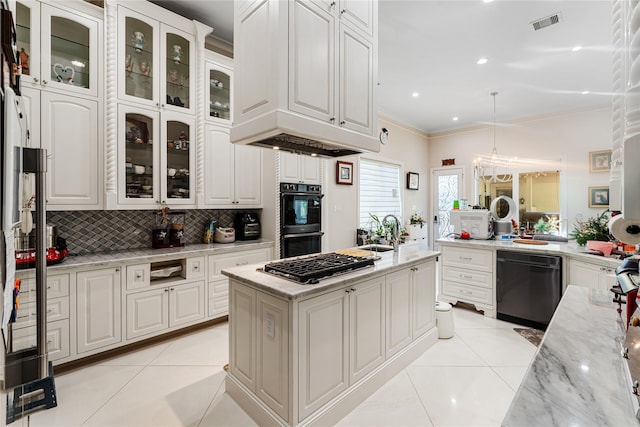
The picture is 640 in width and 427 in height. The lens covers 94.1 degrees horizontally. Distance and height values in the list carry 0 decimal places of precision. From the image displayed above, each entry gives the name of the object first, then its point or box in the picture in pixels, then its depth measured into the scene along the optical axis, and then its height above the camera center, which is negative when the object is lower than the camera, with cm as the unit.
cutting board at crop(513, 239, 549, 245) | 353 -38
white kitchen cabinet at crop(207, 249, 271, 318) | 315 -74
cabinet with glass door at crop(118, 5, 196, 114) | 271 +146
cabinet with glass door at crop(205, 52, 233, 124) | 328 +143
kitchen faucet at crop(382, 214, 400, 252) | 275 -25
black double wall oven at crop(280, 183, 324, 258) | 362 -10
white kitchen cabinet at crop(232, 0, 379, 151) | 172 +90
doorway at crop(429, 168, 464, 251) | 668 +33
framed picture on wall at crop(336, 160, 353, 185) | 471 +62
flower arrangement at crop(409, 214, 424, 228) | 619 -19
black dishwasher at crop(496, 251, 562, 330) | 309 -83
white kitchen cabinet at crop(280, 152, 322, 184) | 364 +54
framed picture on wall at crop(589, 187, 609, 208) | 495 +23
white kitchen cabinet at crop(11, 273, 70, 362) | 222 -80
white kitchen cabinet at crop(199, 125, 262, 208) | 331 +45
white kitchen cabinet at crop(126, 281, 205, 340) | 265 -92
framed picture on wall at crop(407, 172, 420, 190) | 627 +66
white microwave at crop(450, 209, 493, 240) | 378 -15
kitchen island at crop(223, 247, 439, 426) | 165 -82
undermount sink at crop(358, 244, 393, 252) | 299 -38
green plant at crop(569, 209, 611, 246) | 293 -22
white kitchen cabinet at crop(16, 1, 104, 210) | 229 +95
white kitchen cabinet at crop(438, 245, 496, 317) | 352 -82
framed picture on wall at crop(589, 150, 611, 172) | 493 +84
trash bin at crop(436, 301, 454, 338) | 301 -112
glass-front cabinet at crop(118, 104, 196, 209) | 274 +53
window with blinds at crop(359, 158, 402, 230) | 530 +41
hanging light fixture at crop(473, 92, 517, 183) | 598 +90
